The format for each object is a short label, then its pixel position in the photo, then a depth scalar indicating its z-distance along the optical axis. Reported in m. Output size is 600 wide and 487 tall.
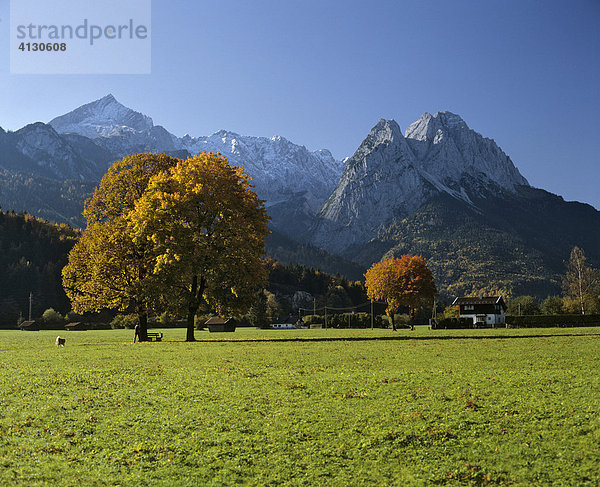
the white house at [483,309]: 157.75
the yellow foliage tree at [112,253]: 49.28
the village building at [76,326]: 129.12
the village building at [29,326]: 121.56
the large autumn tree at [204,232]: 45.78
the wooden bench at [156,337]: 56.54
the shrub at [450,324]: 111.89
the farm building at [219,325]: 106.75
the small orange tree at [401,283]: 87.88
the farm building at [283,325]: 175.98
